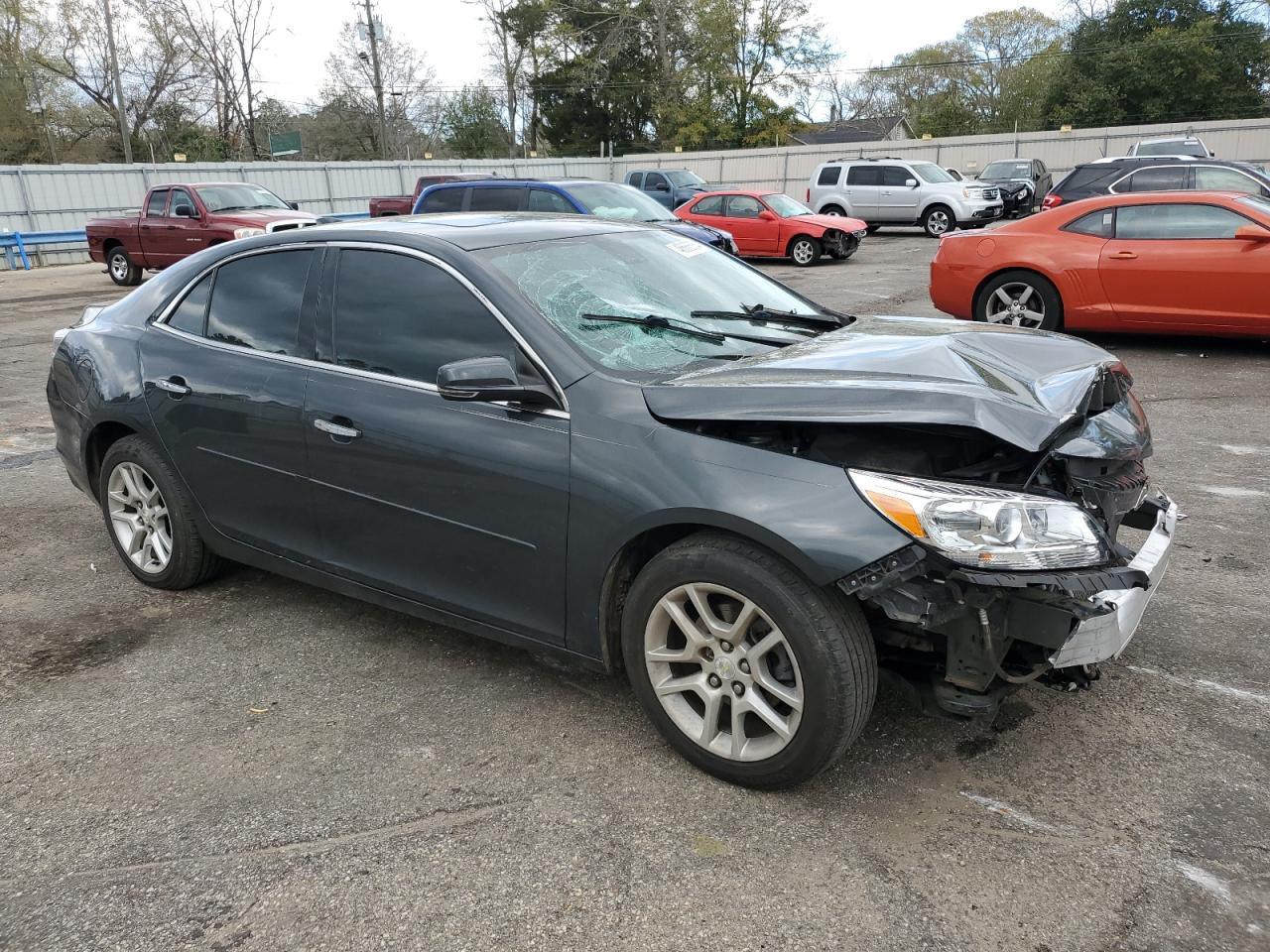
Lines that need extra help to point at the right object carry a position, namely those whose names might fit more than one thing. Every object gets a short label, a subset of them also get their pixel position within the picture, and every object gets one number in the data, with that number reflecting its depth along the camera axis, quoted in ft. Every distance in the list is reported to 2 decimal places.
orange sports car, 27.48
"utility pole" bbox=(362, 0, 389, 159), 131.23
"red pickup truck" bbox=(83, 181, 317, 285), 55.11
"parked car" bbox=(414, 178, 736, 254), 44.80
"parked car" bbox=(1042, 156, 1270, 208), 47.73
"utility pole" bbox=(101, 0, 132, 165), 110.83
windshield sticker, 13.52
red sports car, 62.08
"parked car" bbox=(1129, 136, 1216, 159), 71.51
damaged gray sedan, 8.61
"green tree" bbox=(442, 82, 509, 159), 191.01
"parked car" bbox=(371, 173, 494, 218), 74.95
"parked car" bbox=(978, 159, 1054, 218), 83.82
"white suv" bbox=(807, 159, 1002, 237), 76.89
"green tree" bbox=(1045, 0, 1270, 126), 138.00
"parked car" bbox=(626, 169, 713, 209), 82.17
